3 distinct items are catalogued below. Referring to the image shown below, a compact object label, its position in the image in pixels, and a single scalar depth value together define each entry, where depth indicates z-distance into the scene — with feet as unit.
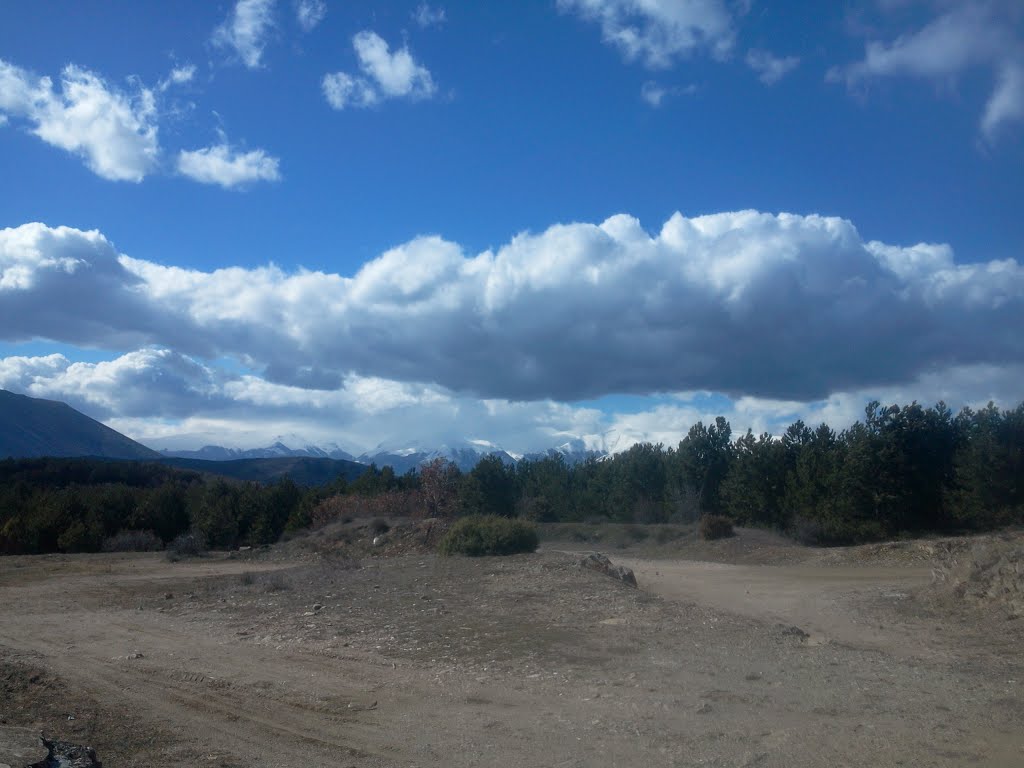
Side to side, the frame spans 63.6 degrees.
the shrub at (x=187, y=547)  117.14
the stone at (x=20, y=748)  21.35
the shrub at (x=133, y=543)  137.08
